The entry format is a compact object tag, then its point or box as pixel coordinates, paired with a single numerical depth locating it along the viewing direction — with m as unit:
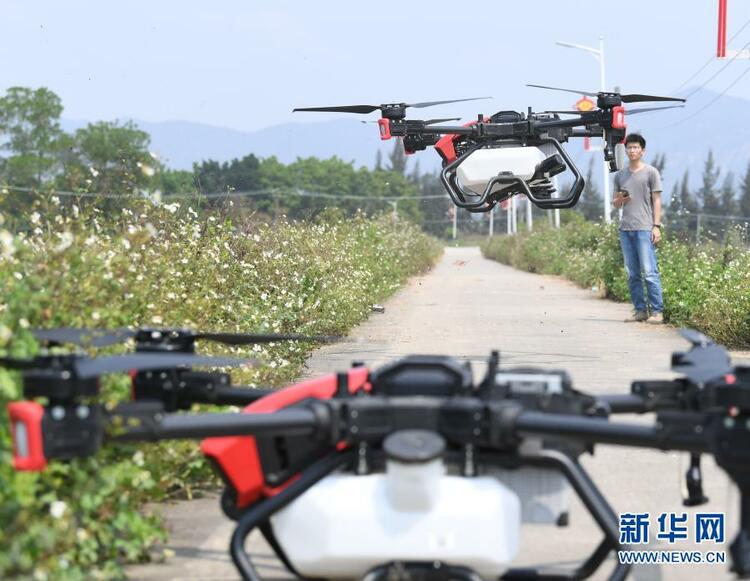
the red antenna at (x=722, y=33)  23.97
